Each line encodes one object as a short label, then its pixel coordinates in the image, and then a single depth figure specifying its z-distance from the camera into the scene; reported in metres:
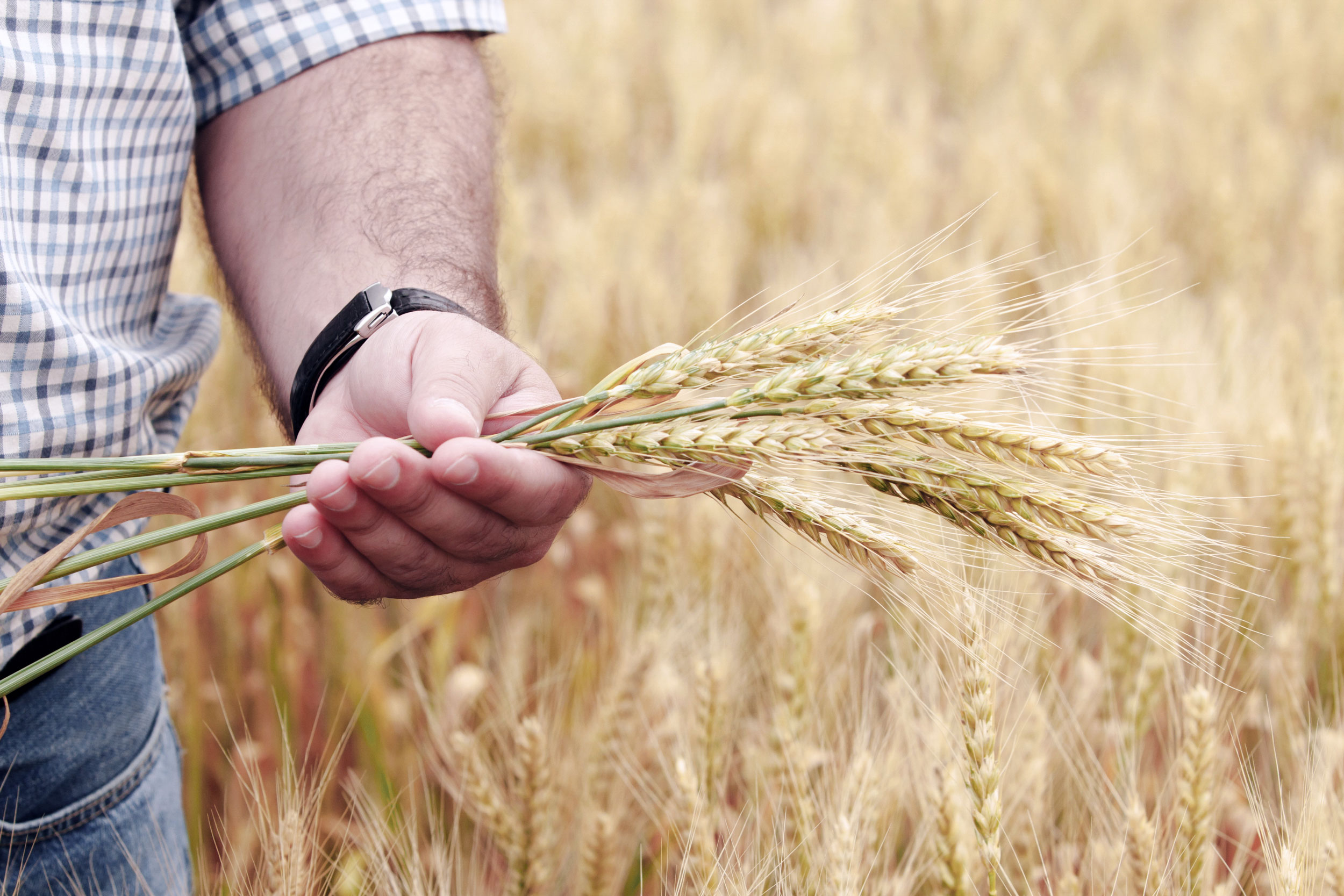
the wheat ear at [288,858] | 1.00
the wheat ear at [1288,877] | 0.97
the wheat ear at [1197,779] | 1.03
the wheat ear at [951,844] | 1.01
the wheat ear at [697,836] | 1.01
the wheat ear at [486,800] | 1.09
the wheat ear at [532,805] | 1.08
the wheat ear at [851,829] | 0.99
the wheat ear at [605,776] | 1.09
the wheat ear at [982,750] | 0.98
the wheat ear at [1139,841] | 1.02
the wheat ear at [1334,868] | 1.00
